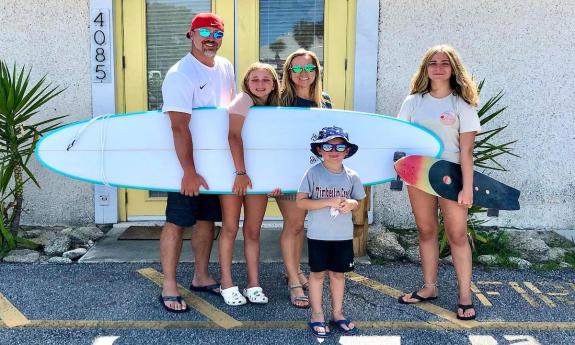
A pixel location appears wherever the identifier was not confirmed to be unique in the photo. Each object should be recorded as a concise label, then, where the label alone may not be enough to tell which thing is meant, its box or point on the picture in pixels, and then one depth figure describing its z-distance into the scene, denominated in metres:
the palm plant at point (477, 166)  4.21
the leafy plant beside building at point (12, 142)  4.29
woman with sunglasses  3.14
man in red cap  2.99
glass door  4.96
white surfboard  3.30
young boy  2.79
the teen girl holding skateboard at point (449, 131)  3.01
